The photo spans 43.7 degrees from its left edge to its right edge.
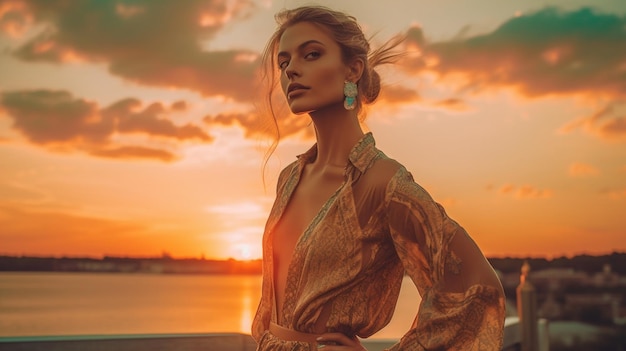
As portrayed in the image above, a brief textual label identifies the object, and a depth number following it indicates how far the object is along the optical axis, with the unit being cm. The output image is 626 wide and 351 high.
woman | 191
